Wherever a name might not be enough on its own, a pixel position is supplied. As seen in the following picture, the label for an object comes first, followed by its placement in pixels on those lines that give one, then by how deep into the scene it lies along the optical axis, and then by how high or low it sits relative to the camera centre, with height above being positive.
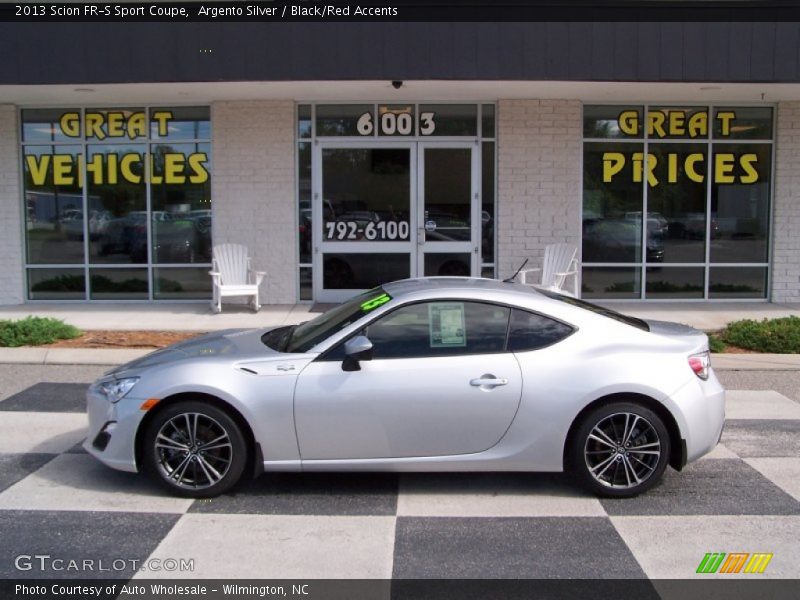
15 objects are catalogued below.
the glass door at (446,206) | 14.19 +0.58
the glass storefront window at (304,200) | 14.20 +0.70
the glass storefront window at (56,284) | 14.77 -0.73
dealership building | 14.08 +0.89
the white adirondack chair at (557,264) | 13.74 -0.39
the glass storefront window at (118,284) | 14.73 -0.73
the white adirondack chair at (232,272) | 13.38 -0.49
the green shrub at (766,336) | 10.66 -1.23
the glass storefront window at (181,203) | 14.38 +0.67
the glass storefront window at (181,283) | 14.66 -0.71
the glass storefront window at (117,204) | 14.50 +0.66
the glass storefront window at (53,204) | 14.54 +0.67
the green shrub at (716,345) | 10.64 -1.33
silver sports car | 5.42 -1.08
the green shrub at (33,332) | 10.88 -1.16
